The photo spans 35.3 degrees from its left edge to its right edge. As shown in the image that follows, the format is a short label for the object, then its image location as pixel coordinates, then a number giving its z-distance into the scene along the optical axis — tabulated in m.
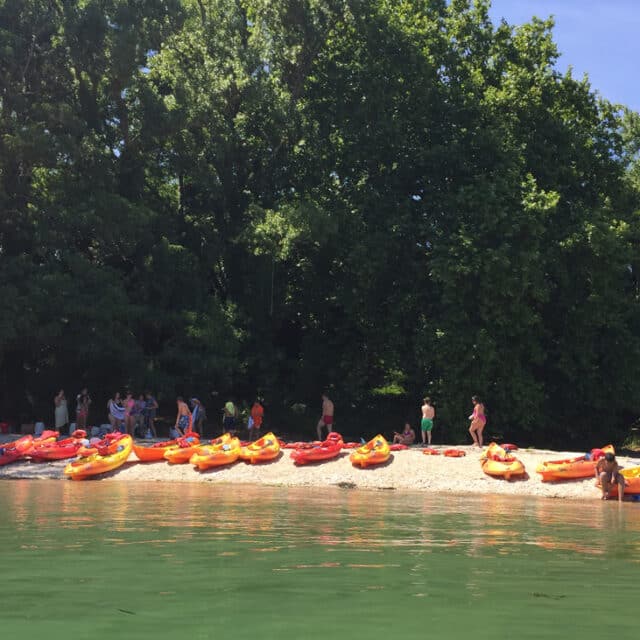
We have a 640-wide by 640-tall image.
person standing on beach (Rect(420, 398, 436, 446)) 28.80
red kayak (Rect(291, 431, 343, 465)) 24.80
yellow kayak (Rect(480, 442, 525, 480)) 22.95
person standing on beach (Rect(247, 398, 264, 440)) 30.92
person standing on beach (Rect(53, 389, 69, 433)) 31.42
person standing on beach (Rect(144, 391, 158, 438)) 31.25
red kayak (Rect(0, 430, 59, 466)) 26.39
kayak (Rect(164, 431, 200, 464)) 25.30
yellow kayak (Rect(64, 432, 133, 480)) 24.28
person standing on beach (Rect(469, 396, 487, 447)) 27.20
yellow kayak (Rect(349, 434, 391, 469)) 24.34
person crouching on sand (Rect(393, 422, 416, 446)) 29.03
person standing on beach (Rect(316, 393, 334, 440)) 29.96
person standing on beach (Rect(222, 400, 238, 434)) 30.70
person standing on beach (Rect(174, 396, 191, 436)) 29.59
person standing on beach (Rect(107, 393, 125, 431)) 30.02
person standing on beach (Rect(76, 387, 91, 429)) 31.34
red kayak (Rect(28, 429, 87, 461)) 26.23
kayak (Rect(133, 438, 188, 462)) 25.61
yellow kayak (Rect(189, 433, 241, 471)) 24.75
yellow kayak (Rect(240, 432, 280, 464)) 25.03
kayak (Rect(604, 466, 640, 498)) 20.61
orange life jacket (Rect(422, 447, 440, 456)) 25.08
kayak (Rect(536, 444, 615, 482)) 22.19
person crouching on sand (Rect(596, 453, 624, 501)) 20.86
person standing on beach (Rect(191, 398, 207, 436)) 30.31
